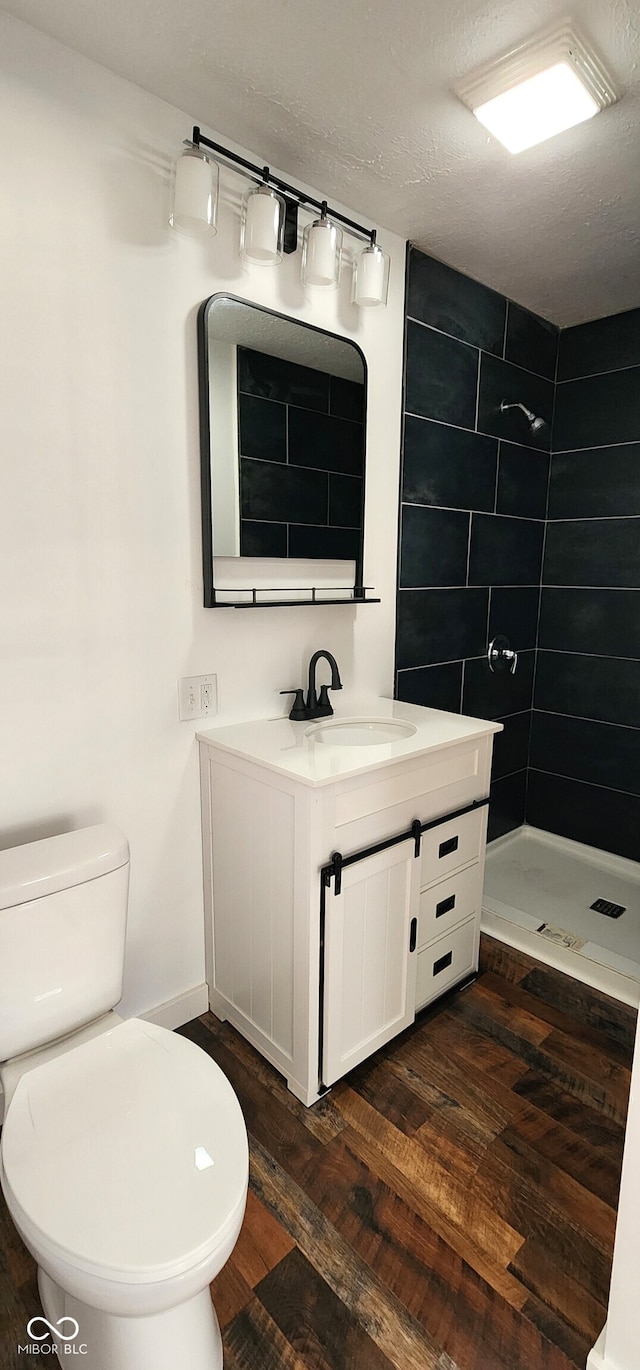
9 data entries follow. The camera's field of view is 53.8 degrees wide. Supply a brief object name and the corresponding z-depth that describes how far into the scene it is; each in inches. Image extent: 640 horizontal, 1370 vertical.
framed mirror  64.1
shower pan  83.7
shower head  95.0
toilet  34.2
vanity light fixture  55.2
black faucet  74.8
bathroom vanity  58.1
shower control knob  107.3
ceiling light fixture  51.1
